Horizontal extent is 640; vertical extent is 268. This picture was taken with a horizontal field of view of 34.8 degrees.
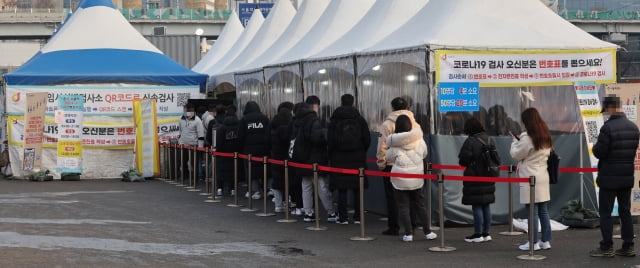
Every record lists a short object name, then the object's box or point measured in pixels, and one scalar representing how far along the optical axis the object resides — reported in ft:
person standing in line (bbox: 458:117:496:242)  38.22
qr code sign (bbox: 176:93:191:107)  83.71
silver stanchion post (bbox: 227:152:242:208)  55.93
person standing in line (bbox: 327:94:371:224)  43.98
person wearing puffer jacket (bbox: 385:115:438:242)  39.06
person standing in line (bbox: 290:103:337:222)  46.11
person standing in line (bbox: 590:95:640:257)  34.32
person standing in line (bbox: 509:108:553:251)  36.04
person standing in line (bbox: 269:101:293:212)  50.78
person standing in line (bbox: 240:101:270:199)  57.06
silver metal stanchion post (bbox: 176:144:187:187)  73.87
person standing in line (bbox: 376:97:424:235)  41.01
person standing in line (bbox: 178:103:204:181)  75.92
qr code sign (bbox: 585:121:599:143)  43.86
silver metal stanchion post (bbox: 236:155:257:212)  53.83
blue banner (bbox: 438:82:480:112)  44.21
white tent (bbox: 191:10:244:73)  117.80
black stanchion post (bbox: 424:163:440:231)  42.79
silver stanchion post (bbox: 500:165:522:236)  41.50
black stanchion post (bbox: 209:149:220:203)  60.03
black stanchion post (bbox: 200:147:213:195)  64.78
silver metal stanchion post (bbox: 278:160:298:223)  46.93
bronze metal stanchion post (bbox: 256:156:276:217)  50.72
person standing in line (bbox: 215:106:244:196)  61.16
